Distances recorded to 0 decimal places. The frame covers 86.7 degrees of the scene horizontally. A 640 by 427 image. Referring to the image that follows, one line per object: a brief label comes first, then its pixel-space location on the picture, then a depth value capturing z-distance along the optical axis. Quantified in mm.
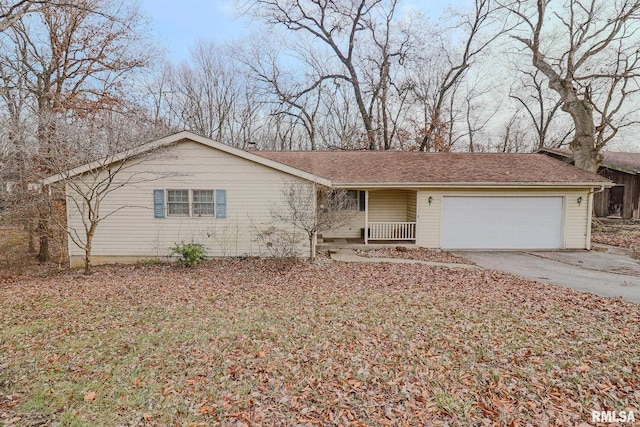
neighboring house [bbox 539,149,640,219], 19578
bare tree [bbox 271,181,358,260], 9945
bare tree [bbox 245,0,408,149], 23469
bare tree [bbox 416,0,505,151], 22531
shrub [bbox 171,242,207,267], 9703
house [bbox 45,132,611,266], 10266
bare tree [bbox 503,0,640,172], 16312
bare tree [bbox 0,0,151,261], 11609
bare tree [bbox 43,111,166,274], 8375
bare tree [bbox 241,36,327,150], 24484
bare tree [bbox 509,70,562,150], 27281
